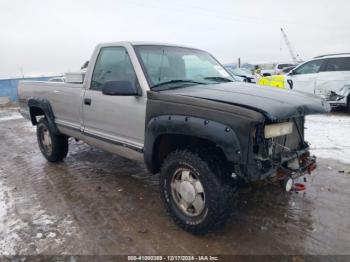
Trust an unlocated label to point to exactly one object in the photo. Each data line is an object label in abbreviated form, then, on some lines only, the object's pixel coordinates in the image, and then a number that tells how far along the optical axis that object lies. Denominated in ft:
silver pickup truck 8.80
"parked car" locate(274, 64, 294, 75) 78.27
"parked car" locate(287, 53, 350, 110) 32.58
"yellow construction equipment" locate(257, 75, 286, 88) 33.60
